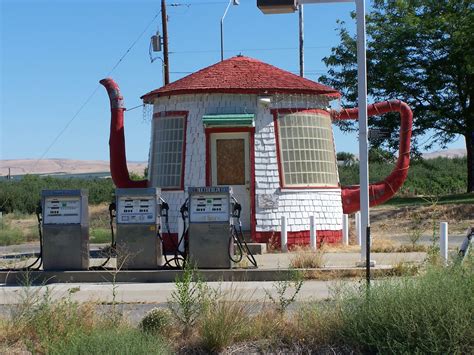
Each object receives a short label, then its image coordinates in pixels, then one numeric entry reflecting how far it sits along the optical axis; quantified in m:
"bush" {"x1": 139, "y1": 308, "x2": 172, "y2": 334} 8.95
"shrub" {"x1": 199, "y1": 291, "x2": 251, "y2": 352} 8.72
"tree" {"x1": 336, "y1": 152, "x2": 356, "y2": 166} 62.22
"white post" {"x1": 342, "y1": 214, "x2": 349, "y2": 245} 20.94
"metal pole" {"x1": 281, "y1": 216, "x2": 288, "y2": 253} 19.53
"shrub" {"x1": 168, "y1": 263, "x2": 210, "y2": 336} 9.08
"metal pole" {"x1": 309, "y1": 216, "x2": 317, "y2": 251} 19.06
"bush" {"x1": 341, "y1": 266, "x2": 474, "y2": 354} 7.95
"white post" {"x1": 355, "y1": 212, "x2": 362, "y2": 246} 21.00
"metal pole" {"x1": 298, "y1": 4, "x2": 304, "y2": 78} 35.06
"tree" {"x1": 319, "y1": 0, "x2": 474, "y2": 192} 33.28
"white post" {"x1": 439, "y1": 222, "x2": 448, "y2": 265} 15.25
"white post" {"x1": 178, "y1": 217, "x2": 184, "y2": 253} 19.66
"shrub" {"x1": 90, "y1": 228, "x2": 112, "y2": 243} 27.75
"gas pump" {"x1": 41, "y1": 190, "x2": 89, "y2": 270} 15.83
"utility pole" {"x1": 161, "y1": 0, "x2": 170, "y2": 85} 34.41
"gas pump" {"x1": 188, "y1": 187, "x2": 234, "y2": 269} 15.65
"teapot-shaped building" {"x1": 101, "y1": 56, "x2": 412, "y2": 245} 20.12
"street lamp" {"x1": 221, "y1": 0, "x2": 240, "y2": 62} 35.53
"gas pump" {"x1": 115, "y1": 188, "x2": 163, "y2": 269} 15.76
